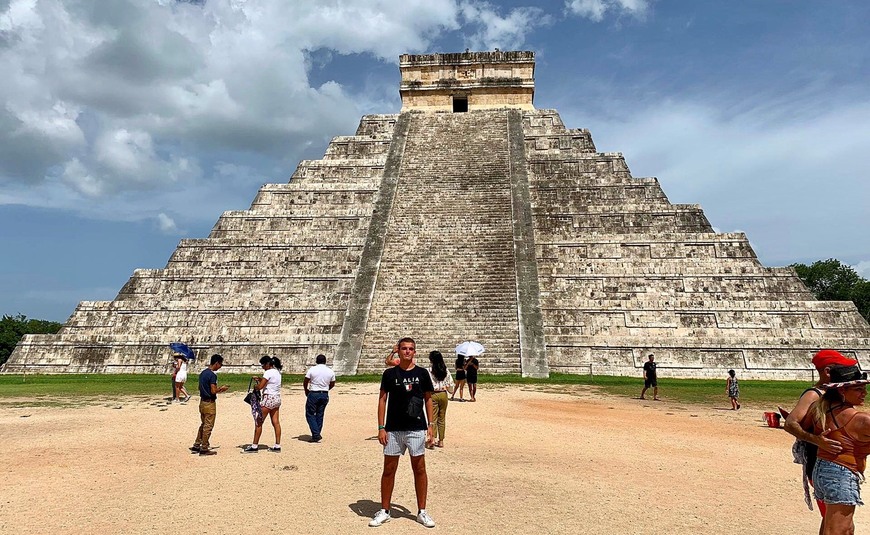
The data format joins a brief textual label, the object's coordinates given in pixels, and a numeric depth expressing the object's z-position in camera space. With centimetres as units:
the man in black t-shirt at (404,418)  502
